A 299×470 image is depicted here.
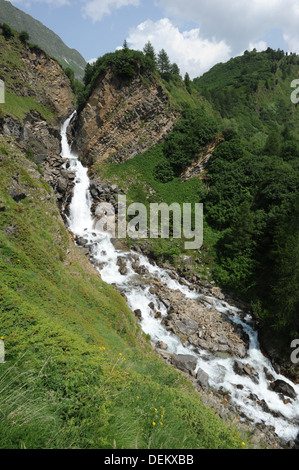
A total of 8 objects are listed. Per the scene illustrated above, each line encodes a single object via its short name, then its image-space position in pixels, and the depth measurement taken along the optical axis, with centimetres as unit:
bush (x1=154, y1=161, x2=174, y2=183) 3359
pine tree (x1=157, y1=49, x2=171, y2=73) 5091
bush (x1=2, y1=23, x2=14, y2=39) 3594
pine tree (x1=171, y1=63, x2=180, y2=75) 5944
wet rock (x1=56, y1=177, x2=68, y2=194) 2755
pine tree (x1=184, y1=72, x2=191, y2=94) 5958
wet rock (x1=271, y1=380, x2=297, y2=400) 1439
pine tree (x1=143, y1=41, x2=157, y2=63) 4448
